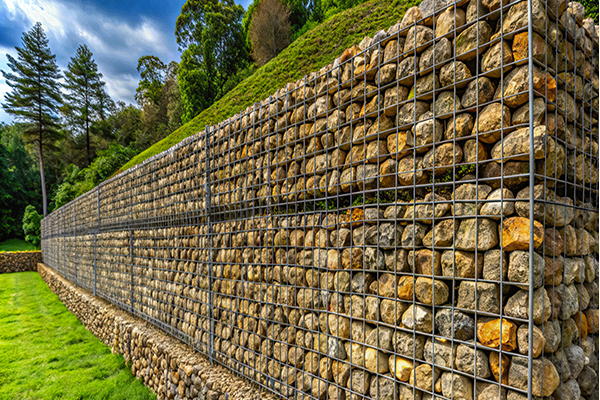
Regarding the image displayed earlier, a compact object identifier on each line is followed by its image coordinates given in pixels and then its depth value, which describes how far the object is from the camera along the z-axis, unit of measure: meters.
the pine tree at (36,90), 24.00
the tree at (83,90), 31.62
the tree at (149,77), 37.41
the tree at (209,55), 24.69
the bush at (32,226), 24.39
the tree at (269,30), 23.31
